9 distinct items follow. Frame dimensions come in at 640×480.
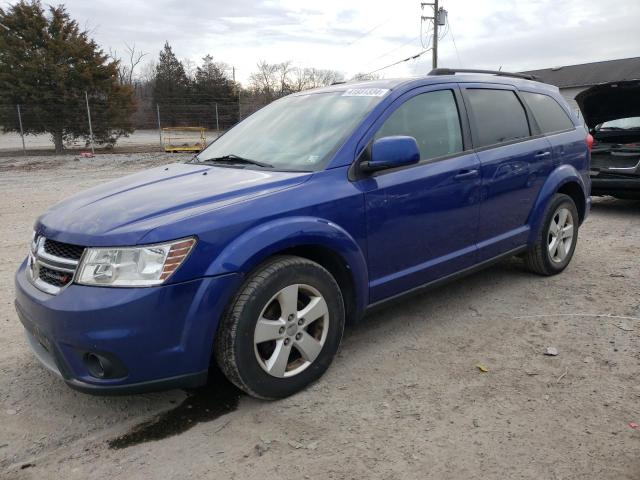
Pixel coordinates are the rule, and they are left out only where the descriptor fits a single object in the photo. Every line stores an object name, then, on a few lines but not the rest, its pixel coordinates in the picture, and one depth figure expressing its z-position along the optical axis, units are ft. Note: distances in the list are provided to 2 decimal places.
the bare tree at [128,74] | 215.76
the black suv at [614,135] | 24.44
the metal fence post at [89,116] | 72.47
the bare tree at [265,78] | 210.59
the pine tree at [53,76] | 70.23
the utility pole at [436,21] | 107.04
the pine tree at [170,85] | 91.44
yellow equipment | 80.64
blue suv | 7.97
